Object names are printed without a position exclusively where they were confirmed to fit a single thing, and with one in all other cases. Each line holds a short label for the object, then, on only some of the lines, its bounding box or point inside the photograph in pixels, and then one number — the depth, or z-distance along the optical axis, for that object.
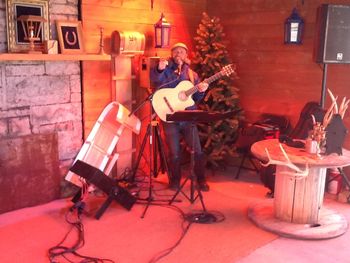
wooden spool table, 3.37
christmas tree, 4.74
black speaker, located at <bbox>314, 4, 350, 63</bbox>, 3.91
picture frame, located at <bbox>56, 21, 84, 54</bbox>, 3.88
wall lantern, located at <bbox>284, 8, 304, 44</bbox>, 4.46
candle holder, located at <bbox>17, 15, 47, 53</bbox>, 3.56
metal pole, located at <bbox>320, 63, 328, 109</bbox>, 4.15
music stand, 3.34
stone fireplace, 3.73
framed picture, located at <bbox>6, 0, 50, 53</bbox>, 3.56
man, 4.31
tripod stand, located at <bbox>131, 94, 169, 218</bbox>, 4.04
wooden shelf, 3.42
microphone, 4.35
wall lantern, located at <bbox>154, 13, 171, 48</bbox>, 4.52
